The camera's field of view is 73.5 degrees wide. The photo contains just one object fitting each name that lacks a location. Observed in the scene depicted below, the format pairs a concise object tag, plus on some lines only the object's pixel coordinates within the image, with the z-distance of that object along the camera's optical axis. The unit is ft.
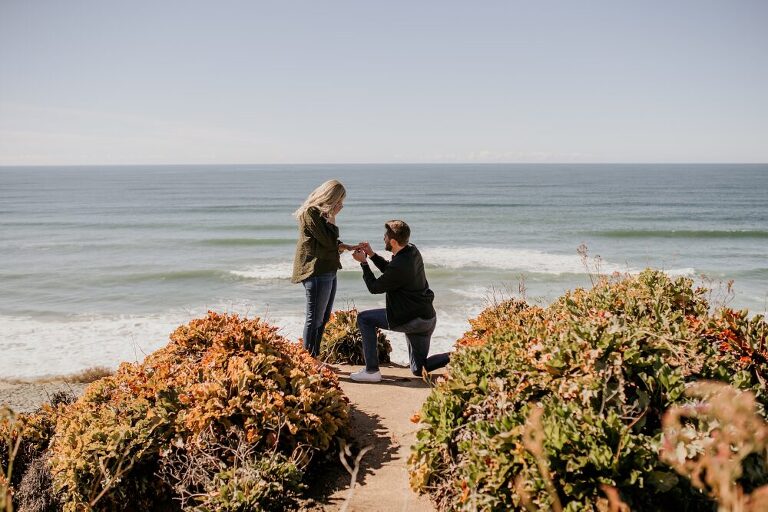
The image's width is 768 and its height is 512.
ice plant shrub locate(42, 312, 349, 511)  12.51
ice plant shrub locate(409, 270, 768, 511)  9.20
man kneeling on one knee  19.53
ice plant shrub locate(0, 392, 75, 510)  14.16
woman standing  19.76
